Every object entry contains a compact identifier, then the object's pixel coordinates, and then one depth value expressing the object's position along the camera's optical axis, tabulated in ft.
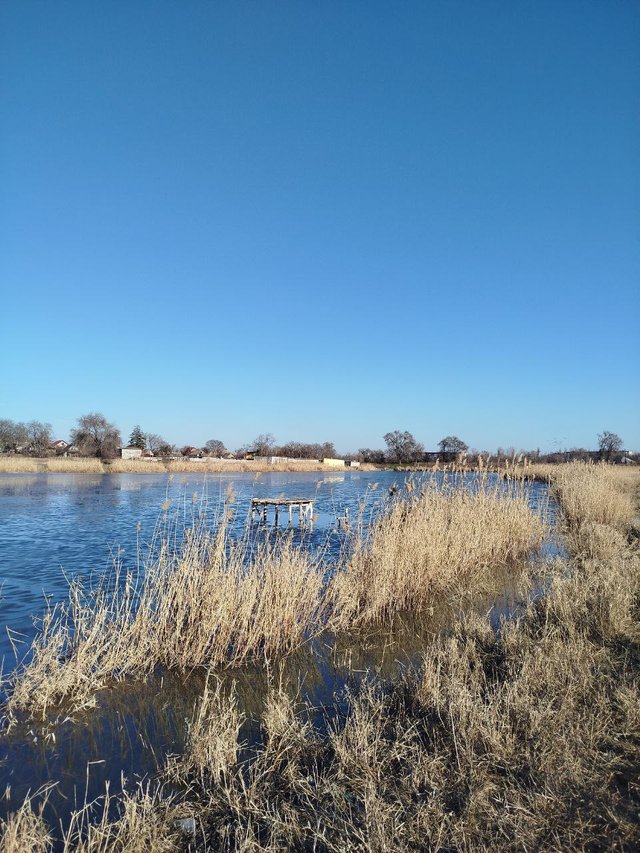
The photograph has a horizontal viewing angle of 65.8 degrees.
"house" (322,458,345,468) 247.91
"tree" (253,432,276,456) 290.60
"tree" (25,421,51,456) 235.40
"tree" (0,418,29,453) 234.79
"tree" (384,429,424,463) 303.27
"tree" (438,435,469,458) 267.39
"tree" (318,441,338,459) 320.23
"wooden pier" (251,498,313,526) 54.32
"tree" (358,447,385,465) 321.79
